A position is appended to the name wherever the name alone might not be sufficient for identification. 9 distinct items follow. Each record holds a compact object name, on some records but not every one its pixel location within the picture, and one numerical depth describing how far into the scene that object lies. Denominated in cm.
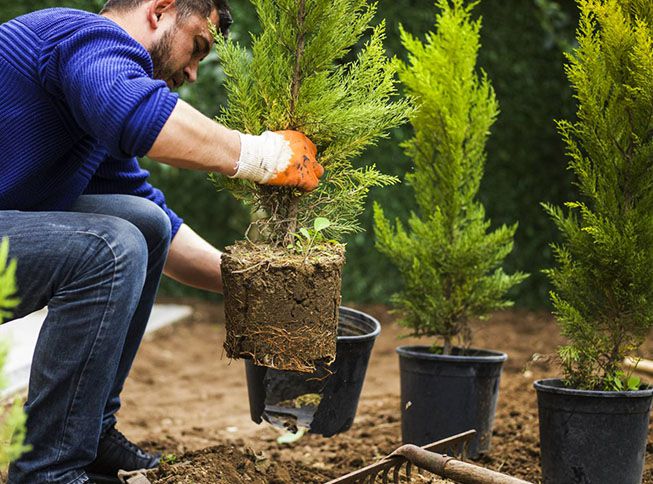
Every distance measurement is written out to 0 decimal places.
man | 234
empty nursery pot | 309
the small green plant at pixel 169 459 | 288
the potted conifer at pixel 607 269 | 277
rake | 234
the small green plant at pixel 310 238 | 269
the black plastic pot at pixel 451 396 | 338
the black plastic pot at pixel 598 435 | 276
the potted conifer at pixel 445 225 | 358
